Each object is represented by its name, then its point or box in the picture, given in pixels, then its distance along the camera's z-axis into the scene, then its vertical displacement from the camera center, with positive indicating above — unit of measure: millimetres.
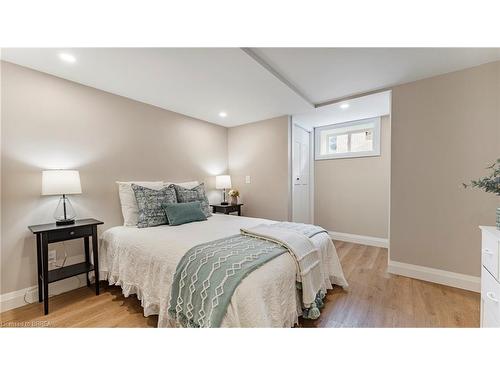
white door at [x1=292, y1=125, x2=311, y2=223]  3684 +157
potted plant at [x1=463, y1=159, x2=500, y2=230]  1265 -14
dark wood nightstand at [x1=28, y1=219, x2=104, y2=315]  1759 -570
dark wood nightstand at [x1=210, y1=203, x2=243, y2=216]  3514 -436
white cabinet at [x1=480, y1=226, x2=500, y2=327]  1148 -578
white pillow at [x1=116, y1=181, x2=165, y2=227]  2354 -235
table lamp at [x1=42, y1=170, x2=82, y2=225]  1855 -17
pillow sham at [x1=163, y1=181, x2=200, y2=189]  2949 -8
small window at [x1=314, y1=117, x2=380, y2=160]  3615 +826
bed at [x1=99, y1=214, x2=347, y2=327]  1133 -654
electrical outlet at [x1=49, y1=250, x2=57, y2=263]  2064 -726
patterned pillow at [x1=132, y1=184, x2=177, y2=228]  2268 -248
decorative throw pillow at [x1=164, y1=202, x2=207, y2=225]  2322 -345
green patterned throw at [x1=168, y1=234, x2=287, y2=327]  1146 -574
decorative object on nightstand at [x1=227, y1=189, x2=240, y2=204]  3762 -223
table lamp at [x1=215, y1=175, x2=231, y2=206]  3707 +24
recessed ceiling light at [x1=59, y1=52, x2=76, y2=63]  1753 +1110
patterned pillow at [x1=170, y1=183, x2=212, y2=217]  2657 -161
